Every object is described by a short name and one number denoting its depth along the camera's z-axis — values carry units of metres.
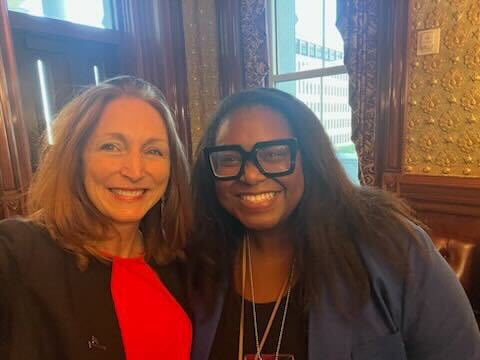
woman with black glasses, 0.96
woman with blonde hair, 0.86
